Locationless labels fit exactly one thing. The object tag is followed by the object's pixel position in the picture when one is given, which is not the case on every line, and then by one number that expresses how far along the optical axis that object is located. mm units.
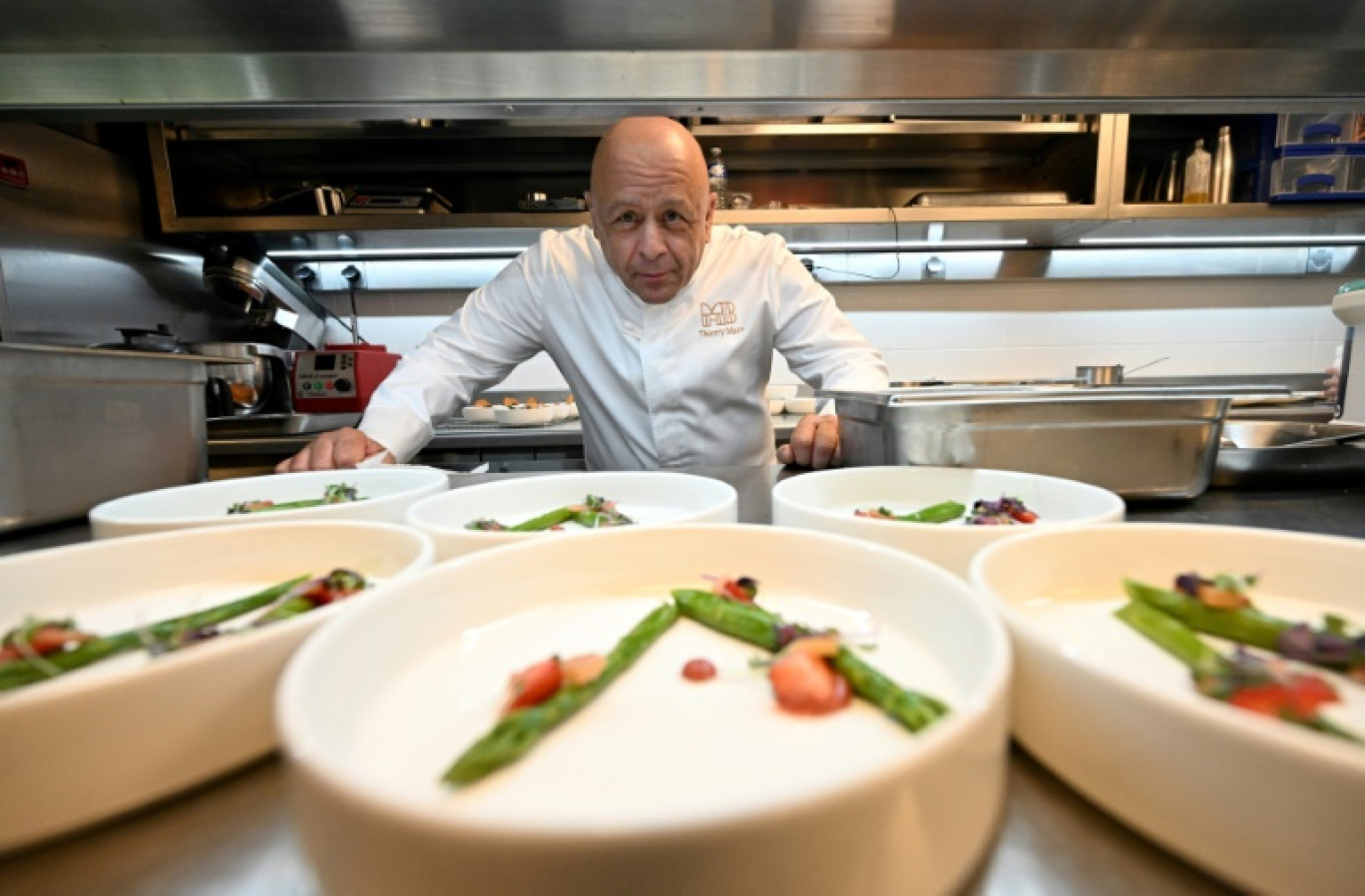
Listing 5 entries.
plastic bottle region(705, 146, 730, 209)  2814
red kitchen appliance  2662
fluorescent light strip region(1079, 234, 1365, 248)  3219
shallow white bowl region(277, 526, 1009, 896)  227
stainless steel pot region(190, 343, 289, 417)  2387
